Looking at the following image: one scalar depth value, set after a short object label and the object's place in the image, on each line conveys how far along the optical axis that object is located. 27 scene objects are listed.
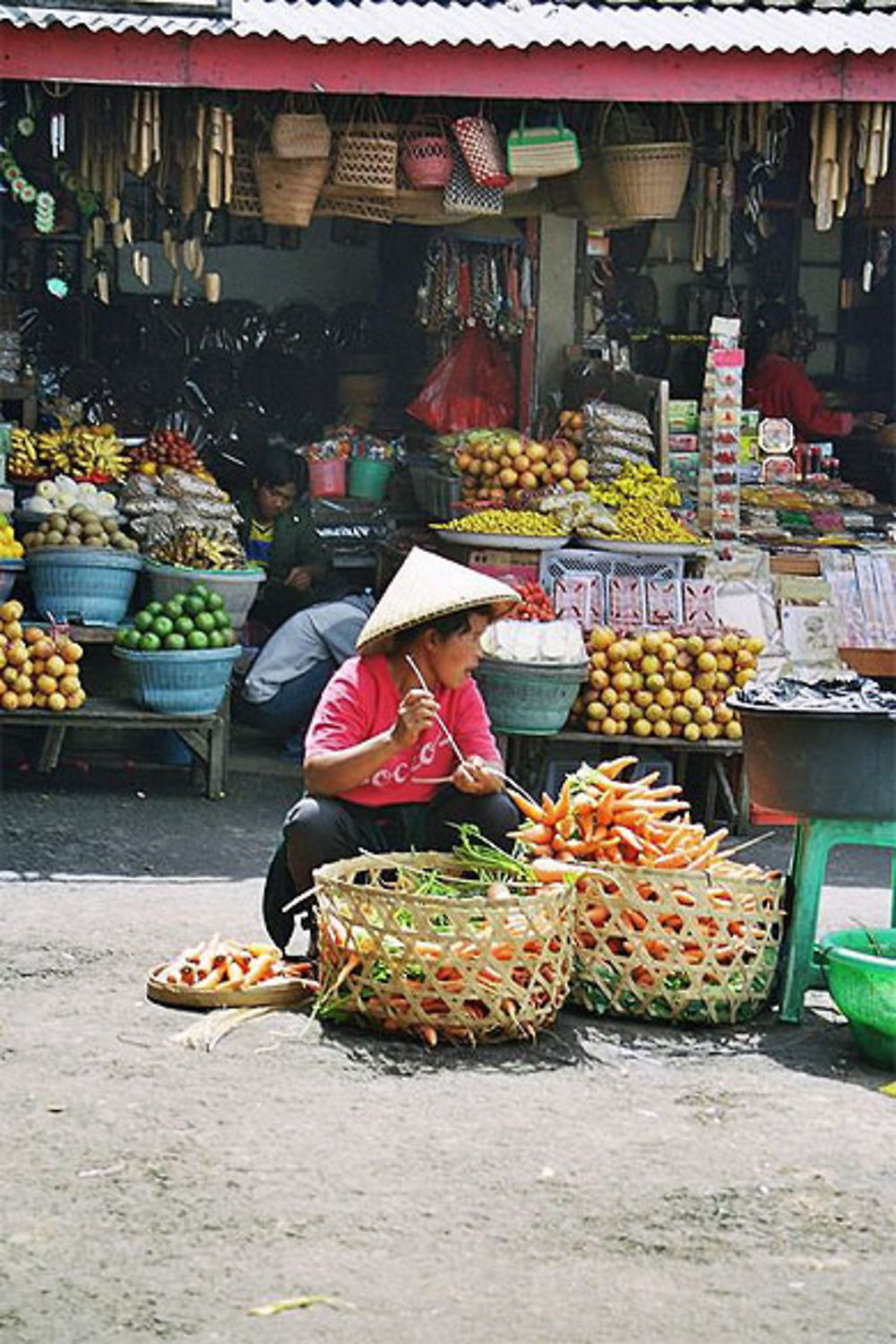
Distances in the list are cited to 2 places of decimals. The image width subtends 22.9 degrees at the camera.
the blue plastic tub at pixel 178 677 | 9.69
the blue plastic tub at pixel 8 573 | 10.02
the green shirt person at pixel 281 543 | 11.45
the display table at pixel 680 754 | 9.68
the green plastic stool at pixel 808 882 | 6.45
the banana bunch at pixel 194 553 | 10.23
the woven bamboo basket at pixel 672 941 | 6.32
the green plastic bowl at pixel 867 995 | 6.05
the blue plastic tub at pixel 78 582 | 10.05
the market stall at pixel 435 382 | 10.23
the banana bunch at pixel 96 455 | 11.12
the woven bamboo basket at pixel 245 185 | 11.06
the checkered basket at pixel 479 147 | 10.78
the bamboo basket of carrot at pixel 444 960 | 6.00
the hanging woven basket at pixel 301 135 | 10.62
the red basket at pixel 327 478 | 12.05
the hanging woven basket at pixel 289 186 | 10.89
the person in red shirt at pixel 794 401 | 14.10
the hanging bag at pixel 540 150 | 10.84
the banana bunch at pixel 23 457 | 10.96
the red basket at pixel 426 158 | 10.85
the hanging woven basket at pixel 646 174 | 11.00
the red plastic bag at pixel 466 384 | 12.16
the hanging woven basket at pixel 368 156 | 10.82
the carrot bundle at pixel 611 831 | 6.55
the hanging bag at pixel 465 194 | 11.00
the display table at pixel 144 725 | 9.68
